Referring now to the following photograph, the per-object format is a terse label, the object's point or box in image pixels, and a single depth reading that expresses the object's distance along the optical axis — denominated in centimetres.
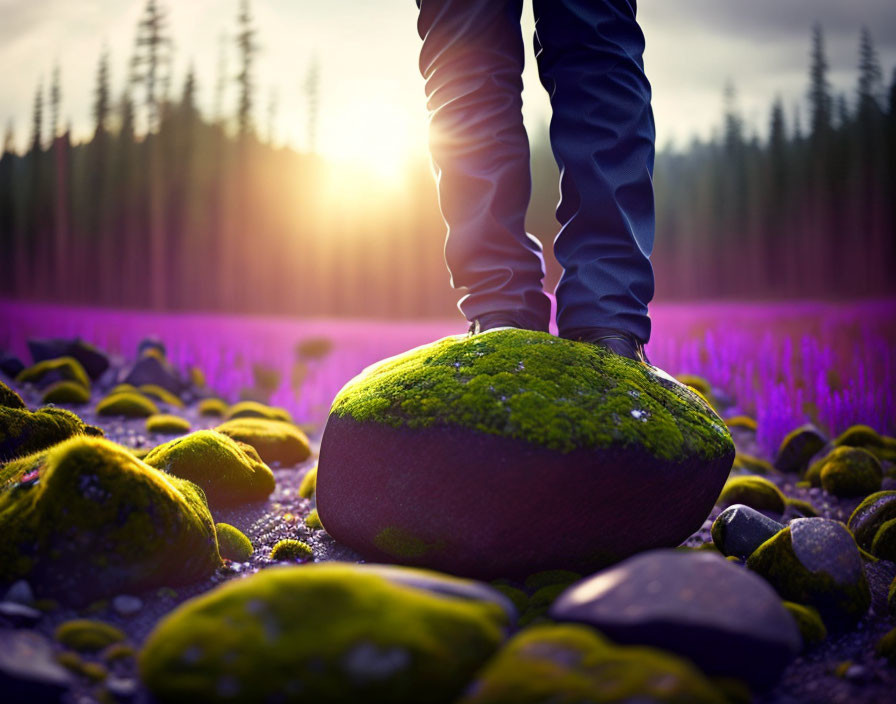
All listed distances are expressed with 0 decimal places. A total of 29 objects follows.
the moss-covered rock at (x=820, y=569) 173
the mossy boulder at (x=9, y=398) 252
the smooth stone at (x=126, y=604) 155
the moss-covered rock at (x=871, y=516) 239
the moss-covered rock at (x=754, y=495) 276
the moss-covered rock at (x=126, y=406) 418
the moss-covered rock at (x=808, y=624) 161
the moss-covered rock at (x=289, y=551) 207
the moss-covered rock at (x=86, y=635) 136
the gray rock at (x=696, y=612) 112
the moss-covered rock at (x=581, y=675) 95
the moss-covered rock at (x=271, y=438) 326
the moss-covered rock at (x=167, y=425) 382
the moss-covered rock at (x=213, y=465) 244
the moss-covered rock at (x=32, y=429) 228
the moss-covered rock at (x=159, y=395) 512
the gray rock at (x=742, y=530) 217
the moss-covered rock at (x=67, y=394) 441
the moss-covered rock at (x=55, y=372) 509
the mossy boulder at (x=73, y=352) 581
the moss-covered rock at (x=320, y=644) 99
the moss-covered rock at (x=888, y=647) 153
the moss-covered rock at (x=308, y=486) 292
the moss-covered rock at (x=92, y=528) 154
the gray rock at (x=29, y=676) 111
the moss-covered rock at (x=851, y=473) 300
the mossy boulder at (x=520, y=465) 182
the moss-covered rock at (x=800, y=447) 372
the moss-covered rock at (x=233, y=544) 206
